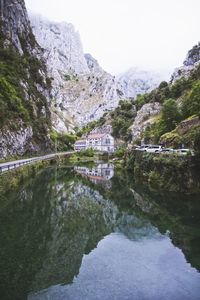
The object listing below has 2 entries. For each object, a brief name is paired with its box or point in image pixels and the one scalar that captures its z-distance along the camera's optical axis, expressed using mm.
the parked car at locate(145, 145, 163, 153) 25302
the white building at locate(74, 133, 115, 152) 66430
